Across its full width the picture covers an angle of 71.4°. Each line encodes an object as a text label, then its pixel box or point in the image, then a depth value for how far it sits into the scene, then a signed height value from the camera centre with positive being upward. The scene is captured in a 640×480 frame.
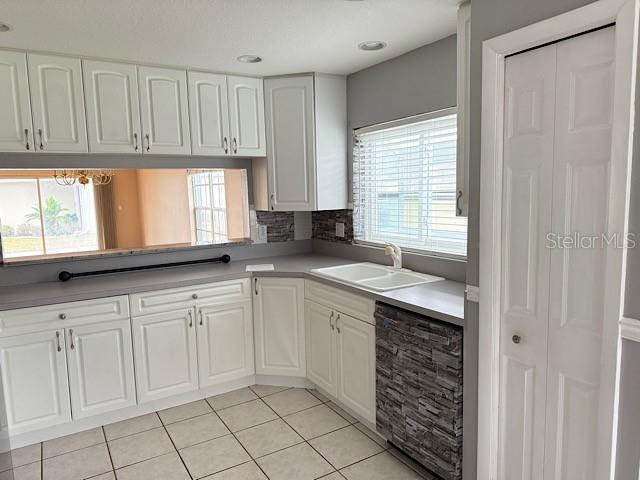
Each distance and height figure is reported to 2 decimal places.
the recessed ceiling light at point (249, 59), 2.94 +0.92
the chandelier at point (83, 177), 3.07 +0.16
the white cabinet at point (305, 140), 3.44 +0.42
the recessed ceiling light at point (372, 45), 2.71 +0.91
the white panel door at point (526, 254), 1.58 -0.24
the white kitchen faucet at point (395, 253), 3.06 -0.42
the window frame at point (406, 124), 2.72 +0.46
